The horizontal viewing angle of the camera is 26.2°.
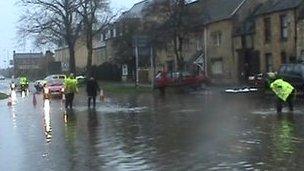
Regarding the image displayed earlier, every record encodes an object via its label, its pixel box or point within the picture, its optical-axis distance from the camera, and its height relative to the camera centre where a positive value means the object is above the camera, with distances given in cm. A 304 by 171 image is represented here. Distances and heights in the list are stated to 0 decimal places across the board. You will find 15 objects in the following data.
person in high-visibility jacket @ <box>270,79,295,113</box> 2352 -93
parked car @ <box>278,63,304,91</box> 3234 -49
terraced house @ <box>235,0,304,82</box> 4625 +217
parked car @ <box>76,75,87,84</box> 7485 -90
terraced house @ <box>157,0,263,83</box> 5628 +294
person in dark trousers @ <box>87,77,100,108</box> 3153 -83
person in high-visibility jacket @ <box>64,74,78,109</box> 3080 -86
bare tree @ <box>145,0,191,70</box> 5191 +383
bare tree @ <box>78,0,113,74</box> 7731 +670
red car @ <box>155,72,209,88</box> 4669 -77
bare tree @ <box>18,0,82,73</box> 7731 +622
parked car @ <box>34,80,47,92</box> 6019 -114
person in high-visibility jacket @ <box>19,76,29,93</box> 6644 -99
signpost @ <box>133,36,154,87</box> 5125 +224
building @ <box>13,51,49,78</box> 13288 +260
